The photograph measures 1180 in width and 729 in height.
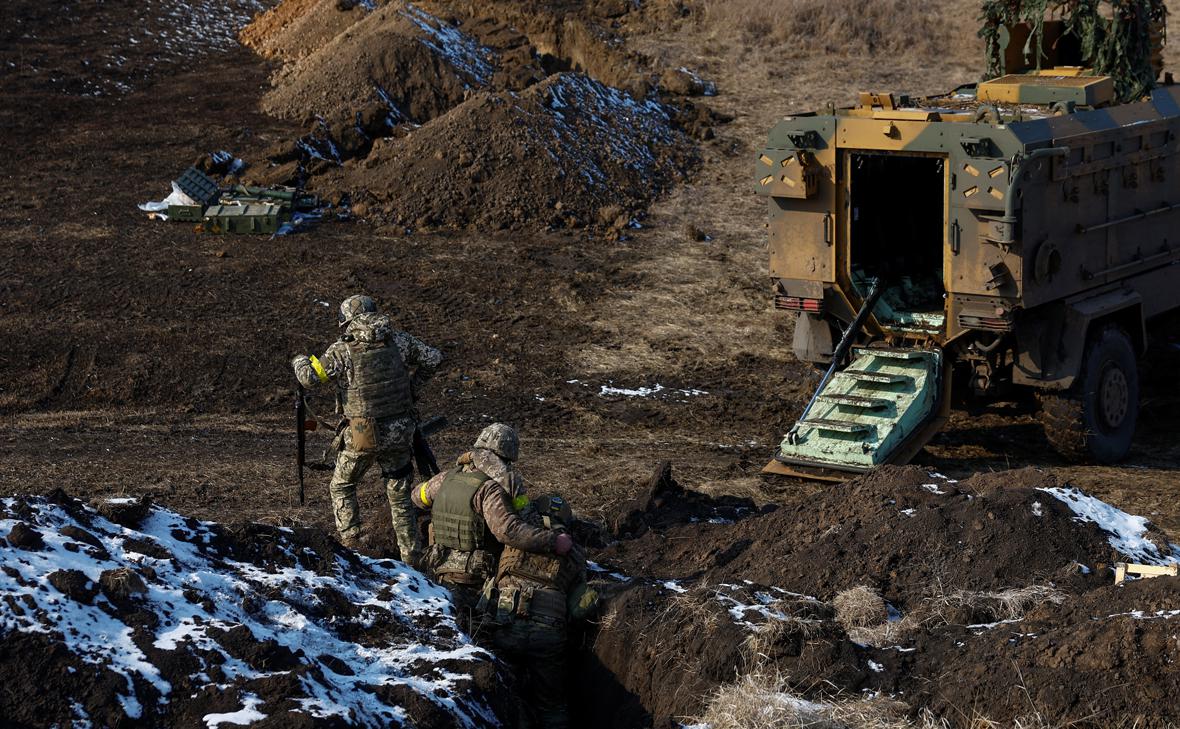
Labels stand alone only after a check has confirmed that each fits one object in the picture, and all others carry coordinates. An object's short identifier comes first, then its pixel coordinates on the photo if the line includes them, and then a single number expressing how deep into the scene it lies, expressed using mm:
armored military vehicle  19641
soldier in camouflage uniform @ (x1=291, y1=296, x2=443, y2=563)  16859
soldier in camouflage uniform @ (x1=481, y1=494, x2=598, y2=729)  13383
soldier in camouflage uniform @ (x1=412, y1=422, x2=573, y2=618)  13430
